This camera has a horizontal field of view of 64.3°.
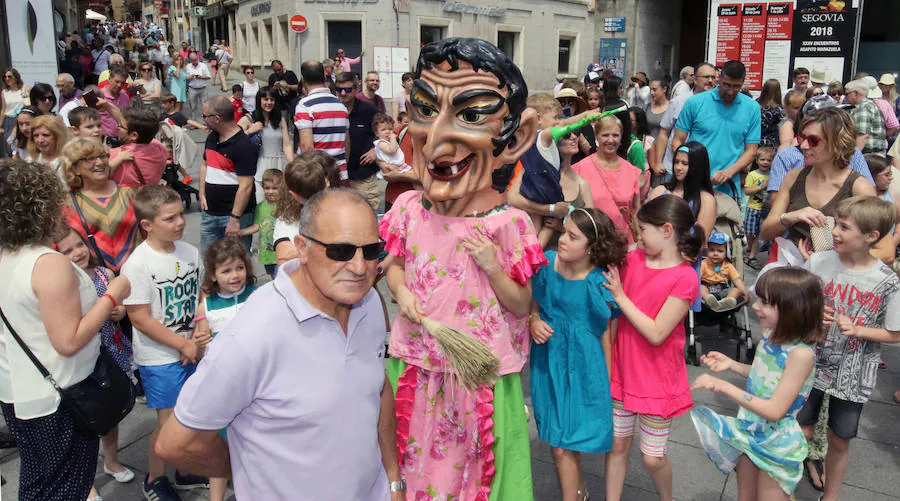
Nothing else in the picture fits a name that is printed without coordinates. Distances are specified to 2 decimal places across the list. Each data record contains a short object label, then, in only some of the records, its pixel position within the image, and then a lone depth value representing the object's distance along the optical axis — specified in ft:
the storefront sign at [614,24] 77.58
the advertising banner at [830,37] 47.91
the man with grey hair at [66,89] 26.65
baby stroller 16.96
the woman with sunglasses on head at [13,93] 30.81
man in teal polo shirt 18.58
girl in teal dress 9.71
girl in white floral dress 8.82
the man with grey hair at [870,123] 26.27
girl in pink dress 9.71
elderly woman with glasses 12.39
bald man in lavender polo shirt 5.86
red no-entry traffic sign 71.87
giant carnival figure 8.61
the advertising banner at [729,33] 50.62
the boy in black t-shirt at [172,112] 32.94
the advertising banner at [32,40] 37.65
